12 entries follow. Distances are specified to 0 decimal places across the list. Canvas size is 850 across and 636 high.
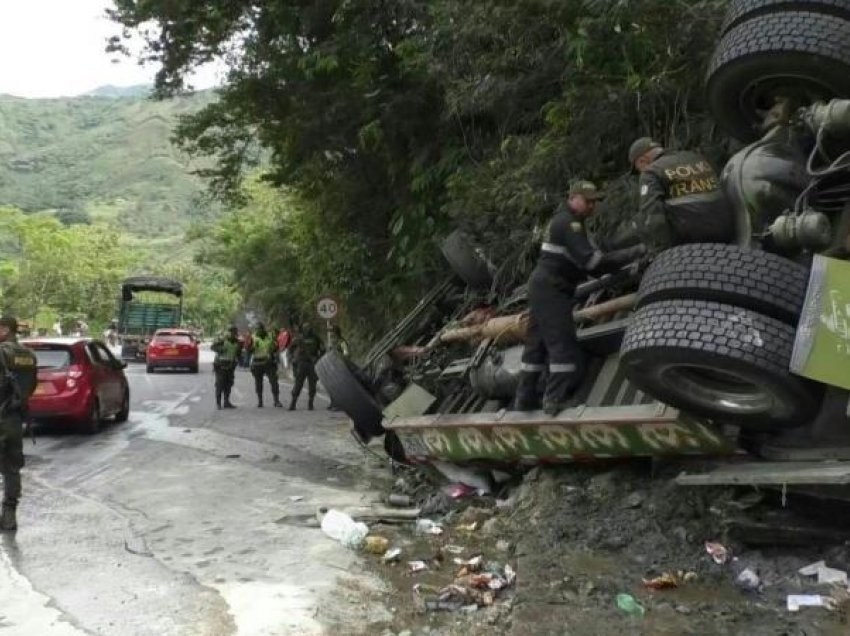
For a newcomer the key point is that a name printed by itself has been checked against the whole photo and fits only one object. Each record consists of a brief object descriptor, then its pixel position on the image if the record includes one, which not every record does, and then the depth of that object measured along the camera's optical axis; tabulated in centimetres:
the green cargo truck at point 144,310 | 3881
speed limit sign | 1795
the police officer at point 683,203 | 478
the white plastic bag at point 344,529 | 628
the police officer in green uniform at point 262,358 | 1767
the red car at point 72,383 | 1218
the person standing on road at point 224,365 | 1672
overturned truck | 405
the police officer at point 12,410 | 679
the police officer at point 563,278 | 572
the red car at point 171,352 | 3086
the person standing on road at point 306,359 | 1681
